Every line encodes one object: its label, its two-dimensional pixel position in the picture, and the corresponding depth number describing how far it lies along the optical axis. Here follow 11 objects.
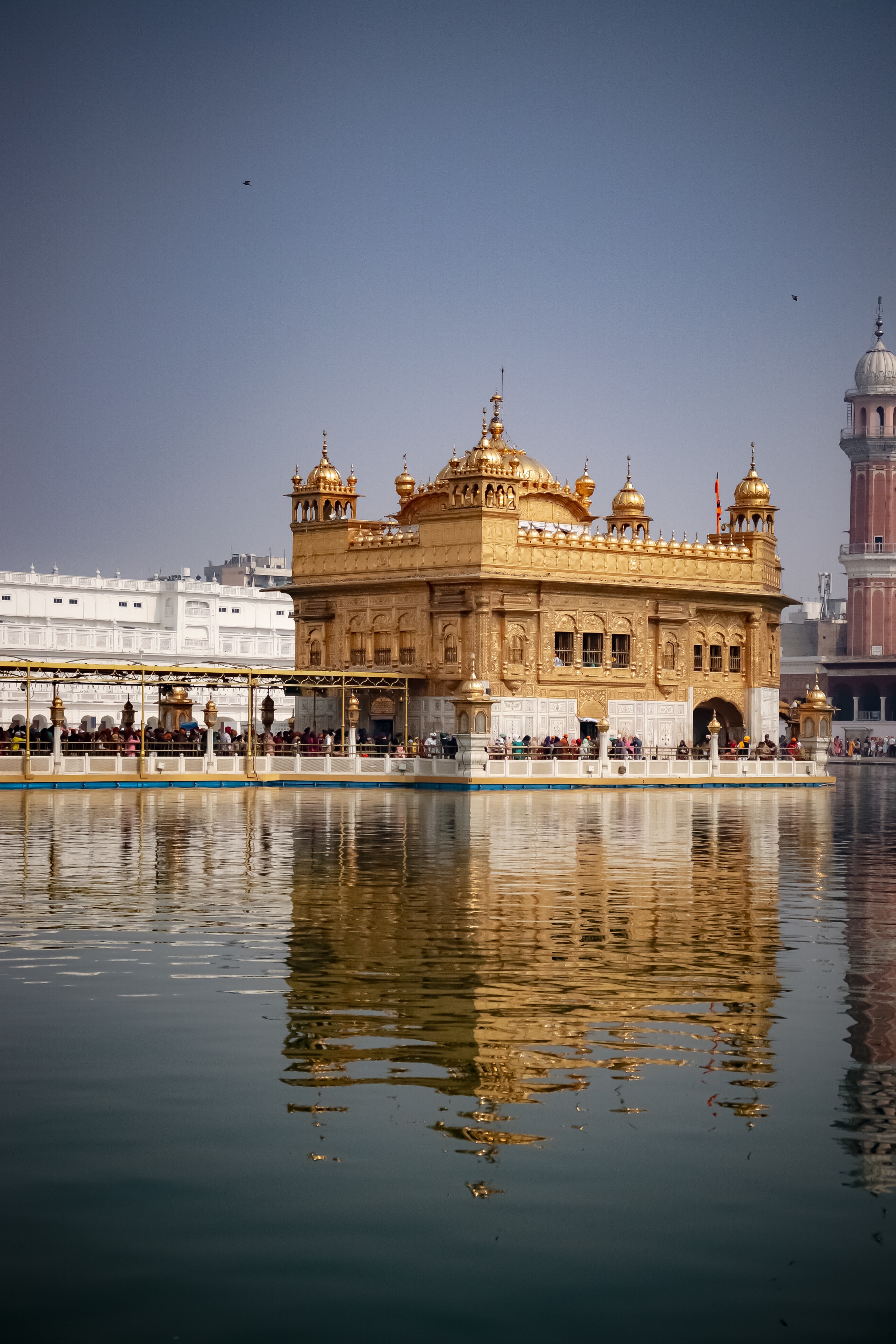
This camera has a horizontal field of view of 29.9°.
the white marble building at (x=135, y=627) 84.25
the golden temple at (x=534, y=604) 47.66
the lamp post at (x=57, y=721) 38.94
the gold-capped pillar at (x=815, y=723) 52.12
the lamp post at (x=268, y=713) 50.23
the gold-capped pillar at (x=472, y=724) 41.94
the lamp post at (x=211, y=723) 41.47
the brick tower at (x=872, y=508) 102.38
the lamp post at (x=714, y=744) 47.16
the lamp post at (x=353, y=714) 44.34
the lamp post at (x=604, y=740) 45.19
